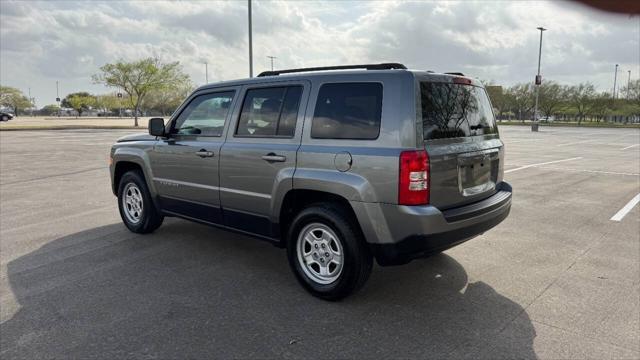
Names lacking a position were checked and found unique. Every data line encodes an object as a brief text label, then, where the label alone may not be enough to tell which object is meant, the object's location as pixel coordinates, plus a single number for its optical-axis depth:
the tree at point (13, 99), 78.20
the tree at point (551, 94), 69.31
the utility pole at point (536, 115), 41.41
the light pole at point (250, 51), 18.66
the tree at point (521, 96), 73.06
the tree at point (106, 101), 77.77
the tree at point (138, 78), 39.62
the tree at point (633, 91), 64.00
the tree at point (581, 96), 67.69
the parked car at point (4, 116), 51.95
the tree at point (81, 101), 86.25
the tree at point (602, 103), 67.12
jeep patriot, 3.45
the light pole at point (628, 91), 65.44
